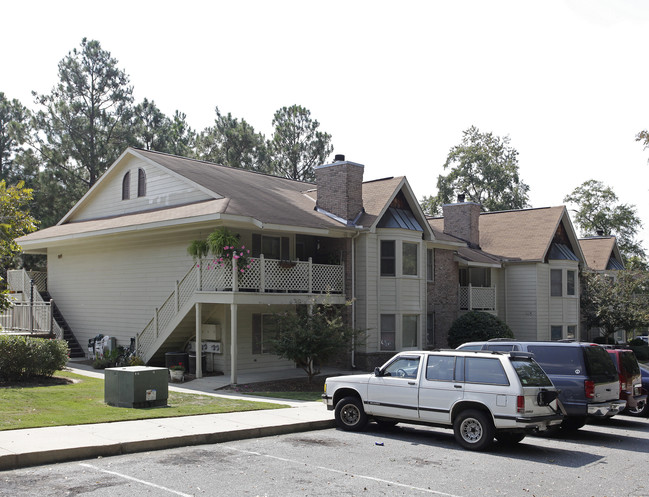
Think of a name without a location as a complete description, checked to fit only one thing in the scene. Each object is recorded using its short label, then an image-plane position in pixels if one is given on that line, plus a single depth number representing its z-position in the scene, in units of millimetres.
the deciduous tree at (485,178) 60438
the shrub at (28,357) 17281
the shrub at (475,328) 26734
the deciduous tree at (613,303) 33969
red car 14750
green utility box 14508
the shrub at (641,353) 36156
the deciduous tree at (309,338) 19359
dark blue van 13352
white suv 11352
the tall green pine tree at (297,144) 55406
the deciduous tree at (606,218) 60125
